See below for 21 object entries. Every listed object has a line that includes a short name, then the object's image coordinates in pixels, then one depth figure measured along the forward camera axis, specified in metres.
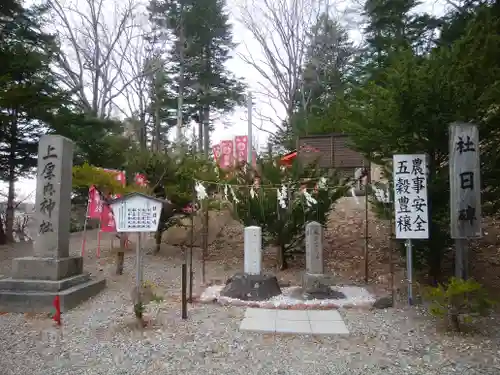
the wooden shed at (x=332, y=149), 15.52
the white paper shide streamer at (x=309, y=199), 9.02
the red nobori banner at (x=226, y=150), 17.25
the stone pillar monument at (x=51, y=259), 6.65
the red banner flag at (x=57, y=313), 5.82
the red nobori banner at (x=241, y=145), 18.16
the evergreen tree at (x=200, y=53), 22.73
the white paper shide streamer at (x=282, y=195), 9.15
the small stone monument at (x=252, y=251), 7.89
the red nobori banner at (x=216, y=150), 17.45
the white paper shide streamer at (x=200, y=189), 8.85
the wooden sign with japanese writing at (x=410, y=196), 6.80
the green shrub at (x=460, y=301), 5.17
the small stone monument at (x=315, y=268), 7.57
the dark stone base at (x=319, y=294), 7.48
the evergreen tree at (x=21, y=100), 12.25
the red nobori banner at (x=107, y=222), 11.37
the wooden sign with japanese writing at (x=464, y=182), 5.95
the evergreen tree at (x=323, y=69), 21.05
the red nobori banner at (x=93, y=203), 11.00
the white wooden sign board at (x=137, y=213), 5.71
